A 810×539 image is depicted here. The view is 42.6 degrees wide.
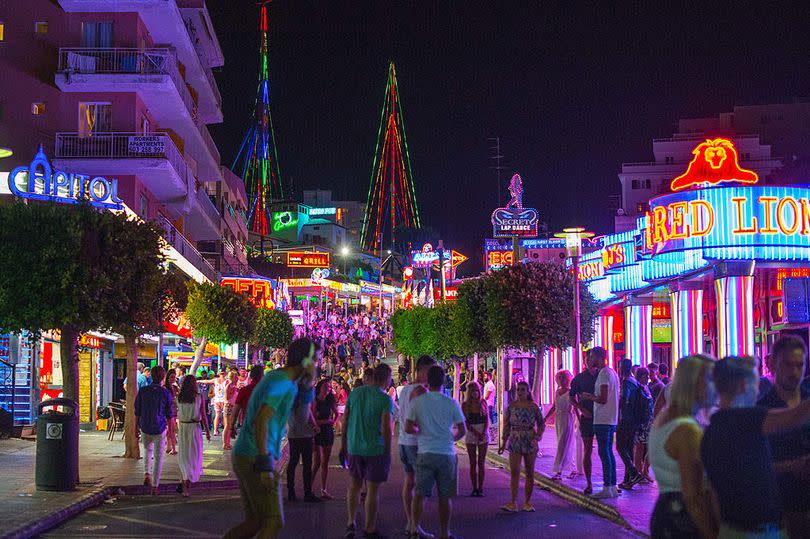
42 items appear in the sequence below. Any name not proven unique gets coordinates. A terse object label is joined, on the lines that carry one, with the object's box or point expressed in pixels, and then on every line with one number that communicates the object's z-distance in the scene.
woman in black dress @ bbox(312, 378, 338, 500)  15.07
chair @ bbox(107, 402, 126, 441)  25.92
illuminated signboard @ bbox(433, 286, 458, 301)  57.69
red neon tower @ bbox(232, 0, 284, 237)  84.25
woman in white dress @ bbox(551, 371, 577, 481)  16.73
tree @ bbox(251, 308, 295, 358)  51.06
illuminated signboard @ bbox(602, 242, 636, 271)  27.69
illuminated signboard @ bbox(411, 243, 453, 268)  62.56
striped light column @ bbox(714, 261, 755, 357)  21.62
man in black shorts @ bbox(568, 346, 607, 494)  14.40
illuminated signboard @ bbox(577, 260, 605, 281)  31.30
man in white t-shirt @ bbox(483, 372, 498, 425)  24.59
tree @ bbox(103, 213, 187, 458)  17.45
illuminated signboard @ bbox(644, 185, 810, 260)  20.89
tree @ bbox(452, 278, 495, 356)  28.23
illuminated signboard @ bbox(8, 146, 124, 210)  24.41
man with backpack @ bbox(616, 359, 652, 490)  14.98
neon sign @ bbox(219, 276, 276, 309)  48.25
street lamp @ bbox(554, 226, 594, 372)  18.86
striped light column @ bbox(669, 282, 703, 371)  25.30
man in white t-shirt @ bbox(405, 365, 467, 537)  10.39
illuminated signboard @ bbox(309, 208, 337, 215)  142.88
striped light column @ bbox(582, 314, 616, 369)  35.28
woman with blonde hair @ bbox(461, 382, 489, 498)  15.06
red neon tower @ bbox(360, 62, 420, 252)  87.69
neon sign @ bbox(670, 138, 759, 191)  21.52
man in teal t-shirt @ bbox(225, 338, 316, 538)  7.24
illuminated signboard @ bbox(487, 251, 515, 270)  55.56
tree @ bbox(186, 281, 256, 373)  31.66
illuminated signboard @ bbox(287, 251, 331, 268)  92.69
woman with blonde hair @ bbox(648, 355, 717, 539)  5.11
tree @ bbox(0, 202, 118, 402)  16.62
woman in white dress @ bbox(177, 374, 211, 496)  15.50
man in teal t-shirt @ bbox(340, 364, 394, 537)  10.89
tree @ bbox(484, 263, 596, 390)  23.36
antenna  61.34
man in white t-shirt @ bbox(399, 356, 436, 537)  11.56
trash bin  14.34
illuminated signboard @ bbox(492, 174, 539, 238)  35.78
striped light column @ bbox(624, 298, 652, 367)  30.17
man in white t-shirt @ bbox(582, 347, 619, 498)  13.76
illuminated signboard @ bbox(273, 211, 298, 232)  135.88
